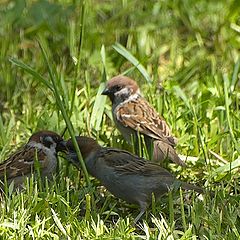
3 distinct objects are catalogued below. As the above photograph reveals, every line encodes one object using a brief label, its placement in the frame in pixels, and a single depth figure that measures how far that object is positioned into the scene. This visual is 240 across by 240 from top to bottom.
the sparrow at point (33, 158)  10.80
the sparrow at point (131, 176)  10.12
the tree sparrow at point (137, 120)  11.73
